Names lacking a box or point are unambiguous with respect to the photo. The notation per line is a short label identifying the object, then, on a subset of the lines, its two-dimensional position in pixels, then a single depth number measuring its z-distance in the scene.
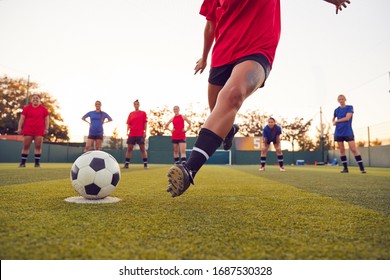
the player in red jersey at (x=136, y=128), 9.91
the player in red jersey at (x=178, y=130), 10.16
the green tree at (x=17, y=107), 40.16
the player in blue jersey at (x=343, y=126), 7.88
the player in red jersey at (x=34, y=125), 8.62
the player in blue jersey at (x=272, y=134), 9.29
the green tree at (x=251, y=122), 47.81
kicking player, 2.05
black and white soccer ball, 2.39
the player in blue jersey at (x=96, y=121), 9.57
